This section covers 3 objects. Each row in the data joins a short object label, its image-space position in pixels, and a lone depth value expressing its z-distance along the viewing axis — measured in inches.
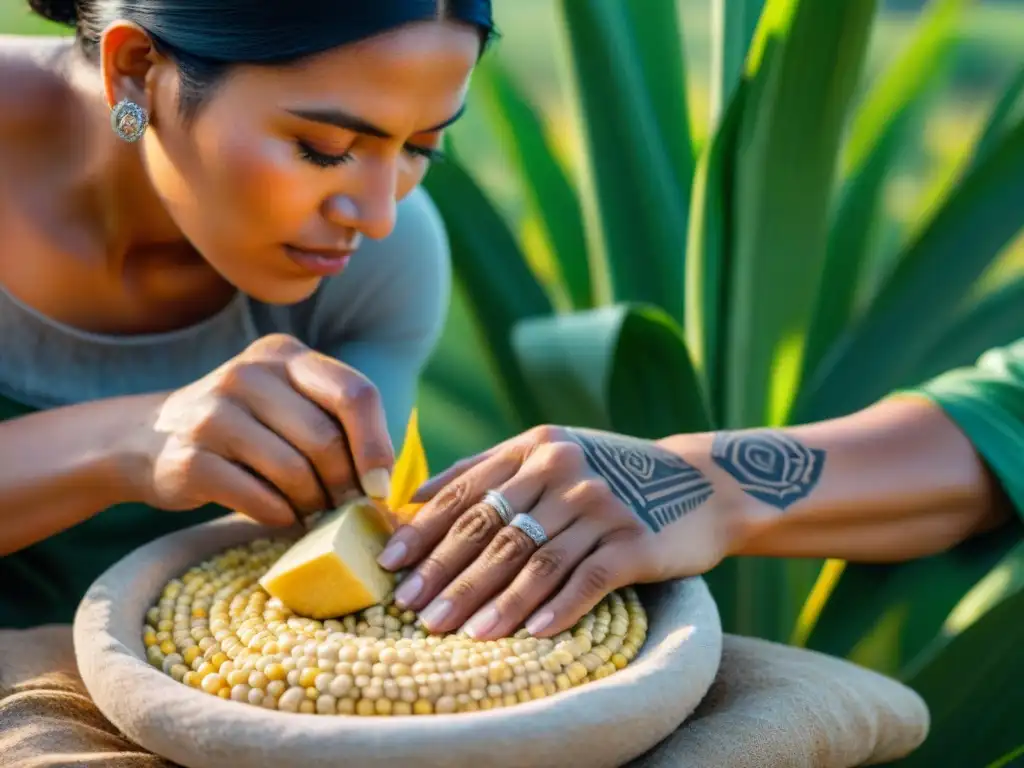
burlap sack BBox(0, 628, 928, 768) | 33.4
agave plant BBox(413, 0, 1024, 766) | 51.8
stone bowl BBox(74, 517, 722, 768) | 29.0
